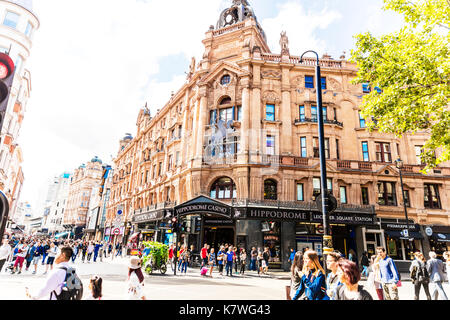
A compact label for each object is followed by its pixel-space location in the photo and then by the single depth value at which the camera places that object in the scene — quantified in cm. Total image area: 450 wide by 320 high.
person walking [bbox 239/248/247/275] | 1650
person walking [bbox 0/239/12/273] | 1026
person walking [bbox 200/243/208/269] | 1672
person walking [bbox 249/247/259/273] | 1810
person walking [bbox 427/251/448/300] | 758
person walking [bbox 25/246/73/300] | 329
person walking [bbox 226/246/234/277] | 1565
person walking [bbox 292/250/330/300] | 399
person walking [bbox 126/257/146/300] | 444
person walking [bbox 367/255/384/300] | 751
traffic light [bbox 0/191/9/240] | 338
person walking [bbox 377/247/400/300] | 716
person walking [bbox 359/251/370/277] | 1638
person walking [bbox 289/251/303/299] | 487
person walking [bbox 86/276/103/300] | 380
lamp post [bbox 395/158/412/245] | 1822
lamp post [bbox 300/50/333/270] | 593
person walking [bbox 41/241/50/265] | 1549
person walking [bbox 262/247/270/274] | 1744
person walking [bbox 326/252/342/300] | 489
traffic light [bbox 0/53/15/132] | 359
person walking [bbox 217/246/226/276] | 1622
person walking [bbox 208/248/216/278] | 1480
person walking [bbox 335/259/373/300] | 321
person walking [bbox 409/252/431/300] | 794
